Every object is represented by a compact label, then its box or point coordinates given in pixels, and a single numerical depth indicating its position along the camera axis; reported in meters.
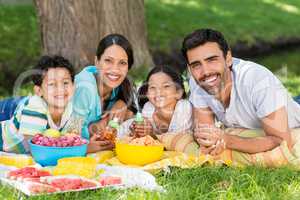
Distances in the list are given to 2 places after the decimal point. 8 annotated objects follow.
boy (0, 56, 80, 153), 4.08
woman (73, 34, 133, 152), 4.45
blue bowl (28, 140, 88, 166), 3.79
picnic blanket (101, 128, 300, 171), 3.85
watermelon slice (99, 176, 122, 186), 3.42
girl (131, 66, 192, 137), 4.50
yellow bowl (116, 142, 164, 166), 3.86
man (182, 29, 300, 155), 3.93
